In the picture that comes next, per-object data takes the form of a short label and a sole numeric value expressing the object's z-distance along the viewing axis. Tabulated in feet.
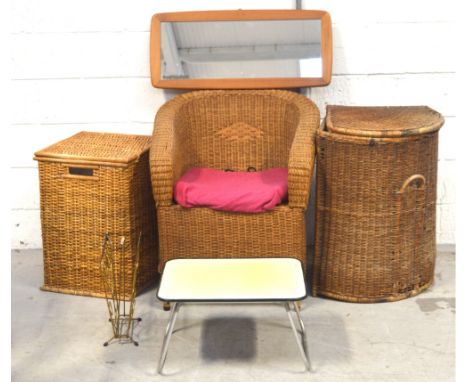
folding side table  9.24
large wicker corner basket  11.00
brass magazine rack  11.01
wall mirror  12.63
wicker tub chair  11.13
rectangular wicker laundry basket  11.54
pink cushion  11.04
